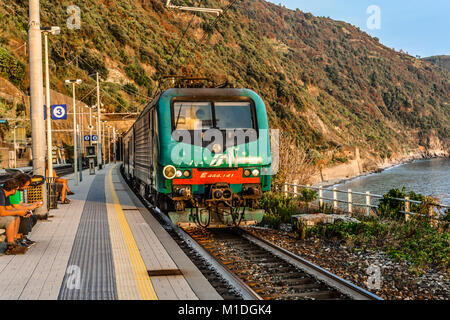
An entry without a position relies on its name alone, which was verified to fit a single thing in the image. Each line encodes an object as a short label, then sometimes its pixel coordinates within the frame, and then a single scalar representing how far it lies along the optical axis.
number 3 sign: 17.20
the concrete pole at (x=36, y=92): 10.38
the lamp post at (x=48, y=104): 12.50
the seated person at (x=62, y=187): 14.46
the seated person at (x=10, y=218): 7.13
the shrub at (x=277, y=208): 11.81
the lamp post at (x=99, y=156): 41.17
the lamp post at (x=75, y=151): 22.72
